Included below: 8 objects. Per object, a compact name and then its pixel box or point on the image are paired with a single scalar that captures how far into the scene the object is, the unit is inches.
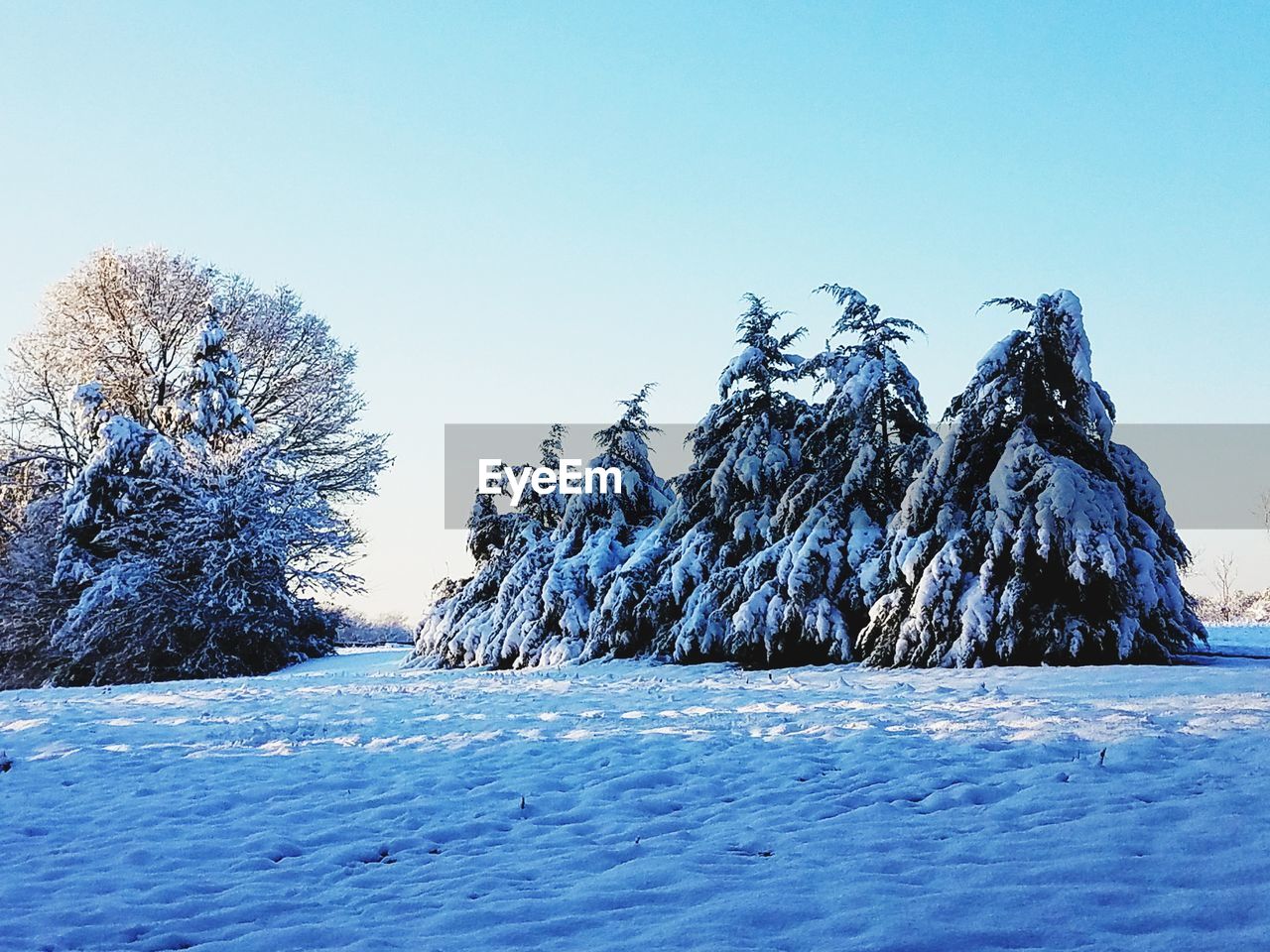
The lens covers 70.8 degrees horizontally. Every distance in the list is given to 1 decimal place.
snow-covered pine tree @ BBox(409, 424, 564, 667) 770.2
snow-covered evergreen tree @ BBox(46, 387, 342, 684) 930.1
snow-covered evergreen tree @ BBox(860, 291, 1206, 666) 444.1
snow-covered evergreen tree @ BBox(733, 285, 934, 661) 543.8
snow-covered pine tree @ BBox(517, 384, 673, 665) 714.2
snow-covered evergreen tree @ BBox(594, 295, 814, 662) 608.4
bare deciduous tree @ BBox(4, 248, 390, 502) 1111.6
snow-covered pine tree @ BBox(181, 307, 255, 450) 1040.8
